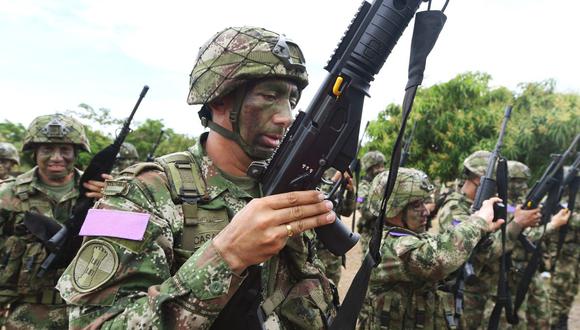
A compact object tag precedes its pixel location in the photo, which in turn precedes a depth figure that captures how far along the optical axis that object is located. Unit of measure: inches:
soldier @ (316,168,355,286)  280.1
